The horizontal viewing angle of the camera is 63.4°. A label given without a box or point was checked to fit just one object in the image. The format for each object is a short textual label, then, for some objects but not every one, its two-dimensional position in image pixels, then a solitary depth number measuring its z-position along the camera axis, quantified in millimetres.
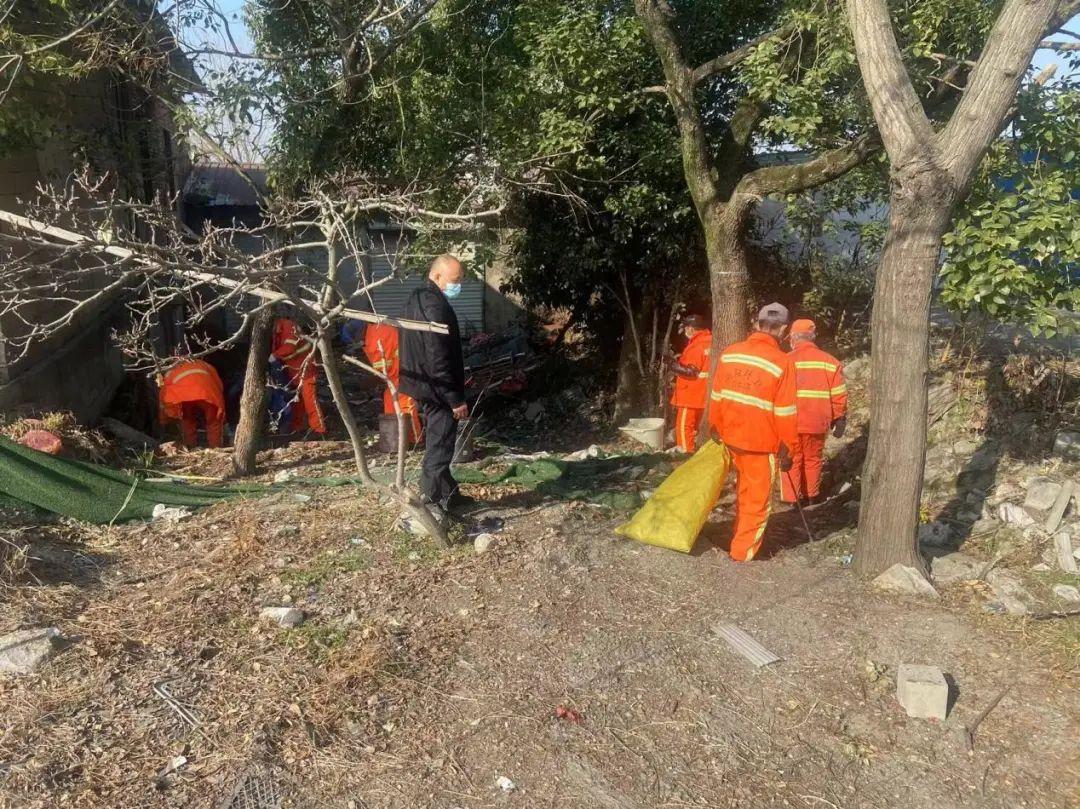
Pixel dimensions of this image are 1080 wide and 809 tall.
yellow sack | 5168
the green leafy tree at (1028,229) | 4820
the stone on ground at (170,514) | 5623
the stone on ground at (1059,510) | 5473
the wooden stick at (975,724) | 3523
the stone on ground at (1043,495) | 5680
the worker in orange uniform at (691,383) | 8273
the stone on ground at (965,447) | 6586
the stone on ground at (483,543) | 5090
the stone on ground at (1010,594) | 4594
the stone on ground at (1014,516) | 5627
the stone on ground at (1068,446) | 6090
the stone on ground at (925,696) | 3645
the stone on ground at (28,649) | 3683
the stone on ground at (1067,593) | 4804
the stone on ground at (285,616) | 4176
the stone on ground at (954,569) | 5008
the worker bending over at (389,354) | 7543
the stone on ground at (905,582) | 4680
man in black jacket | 5215
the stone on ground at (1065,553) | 5152
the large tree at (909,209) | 4367
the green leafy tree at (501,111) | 6855
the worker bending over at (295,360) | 8695
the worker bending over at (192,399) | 8039
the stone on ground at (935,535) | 5695
